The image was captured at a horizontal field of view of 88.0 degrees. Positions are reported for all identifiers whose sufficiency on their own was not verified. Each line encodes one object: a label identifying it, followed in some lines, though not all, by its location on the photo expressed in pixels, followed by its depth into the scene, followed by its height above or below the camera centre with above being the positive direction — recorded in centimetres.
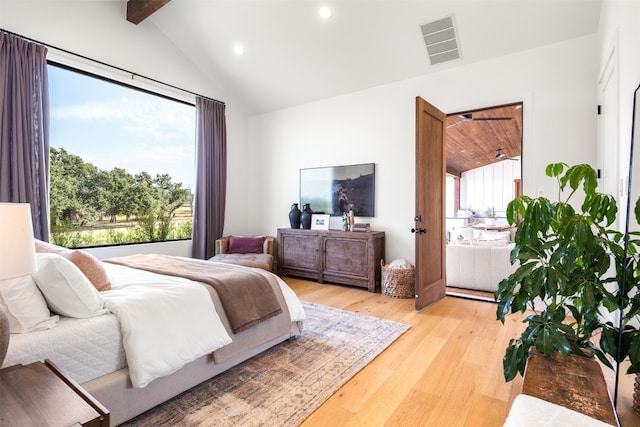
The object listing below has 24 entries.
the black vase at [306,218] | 487 -10
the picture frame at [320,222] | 479 -16
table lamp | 109 -10
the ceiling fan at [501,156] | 968 +171
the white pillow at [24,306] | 143 -41
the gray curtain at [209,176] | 485 +53
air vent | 341 +184
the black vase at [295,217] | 496 -8
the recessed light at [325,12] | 358 +218
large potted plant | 146 -32
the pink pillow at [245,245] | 483 -49
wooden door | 336 +8
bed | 147 -62
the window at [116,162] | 365 +62
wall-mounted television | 455 +33
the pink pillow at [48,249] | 210 -24
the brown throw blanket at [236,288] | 210 -51
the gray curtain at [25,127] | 310 +83
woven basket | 386 -84
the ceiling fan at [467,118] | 517 +159
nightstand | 86 -54
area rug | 168 -103
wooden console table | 419 -60
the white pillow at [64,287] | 152 -35
